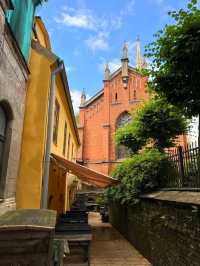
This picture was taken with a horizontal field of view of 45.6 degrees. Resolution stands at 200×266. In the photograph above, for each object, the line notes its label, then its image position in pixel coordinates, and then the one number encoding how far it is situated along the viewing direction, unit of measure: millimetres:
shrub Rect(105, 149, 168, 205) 9000
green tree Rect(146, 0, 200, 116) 6469
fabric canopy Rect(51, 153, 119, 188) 7652
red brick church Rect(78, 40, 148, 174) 30016
